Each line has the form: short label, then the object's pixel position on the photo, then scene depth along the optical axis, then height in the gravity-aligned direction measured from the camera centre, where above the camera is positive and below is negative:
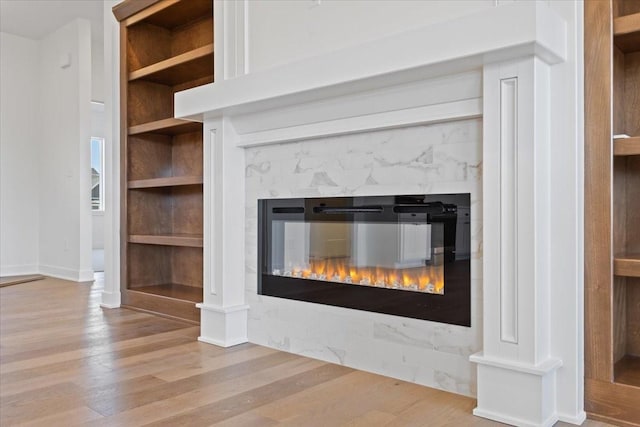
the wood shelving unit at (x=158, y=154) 3.73 +0.43
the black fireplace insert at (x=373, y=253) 2.16 -0.19
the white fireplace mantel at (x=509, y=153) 1.80 +0.20
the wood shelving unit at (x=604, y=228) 1.80 -0.06
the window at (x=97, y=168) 8.68 +0.73
